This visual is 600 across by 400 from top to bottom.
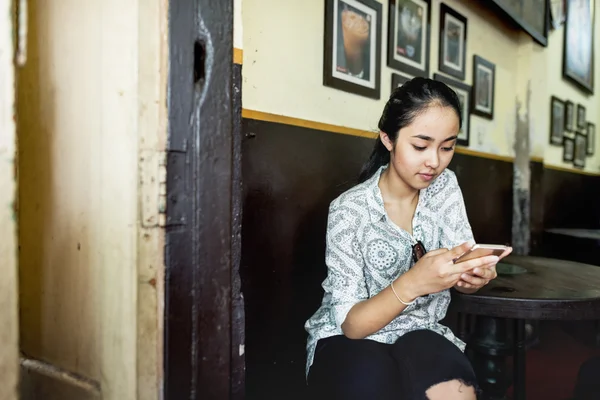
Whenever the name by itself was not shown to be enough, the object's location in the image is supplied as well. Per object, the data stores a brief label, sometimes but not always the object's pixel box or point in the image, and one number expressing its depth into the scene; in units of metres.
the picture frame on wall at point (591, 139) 5.51
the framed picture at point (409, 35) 2.62
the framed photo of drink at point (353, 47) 2.20
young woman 1.27
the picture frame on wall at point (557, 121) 4.50
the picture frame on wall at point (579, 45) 4.74
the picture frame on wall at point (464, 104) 3.30
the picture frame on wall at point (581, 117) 5.18
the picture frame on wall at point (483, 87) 3.51
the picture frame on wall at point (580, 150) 5.18
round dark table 1.48
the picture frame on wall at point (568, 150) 4.92
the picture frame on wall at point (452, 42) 3.11
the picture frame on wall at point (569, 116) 4.86
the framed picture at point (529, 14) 3.35
